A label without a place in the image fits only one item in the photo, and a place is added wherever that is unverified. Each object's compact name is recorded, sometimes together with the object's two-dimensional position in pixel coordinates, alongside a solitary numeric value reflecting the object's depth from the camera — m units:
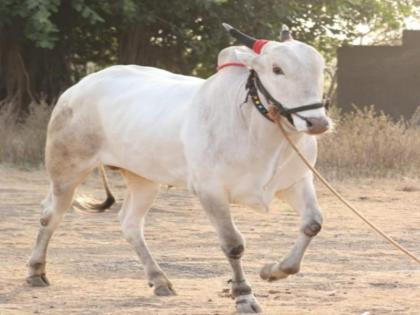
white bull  11.26
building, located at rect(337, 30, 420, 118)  30.63
